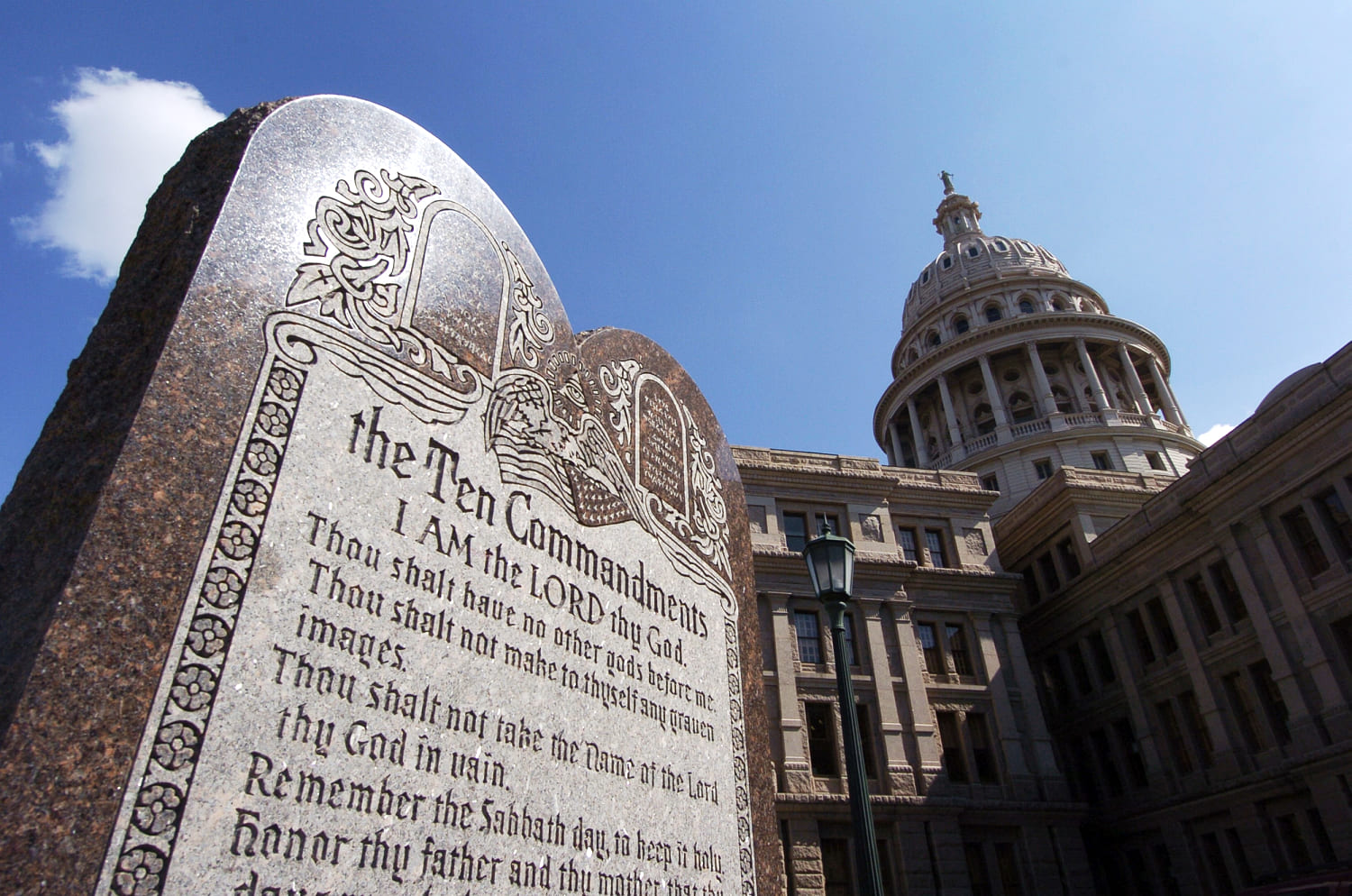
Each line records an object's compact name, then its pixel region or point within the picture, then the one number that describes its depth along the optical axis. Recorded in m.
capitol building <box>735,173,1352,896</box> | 24.14
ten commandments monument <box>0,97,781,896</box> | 2.73
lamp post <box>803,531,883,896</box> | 6.75
